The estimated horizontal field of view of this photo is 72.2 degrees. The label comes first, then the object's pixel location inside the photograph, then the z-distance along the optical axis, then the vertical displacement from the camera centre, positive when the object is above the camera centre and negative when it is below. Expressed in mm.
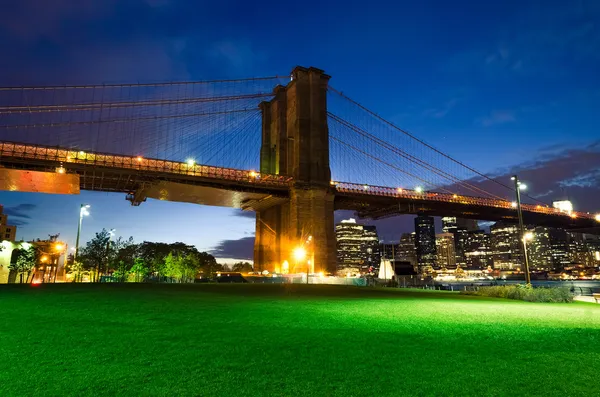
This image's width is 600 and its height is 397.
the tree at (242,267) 125125 +3182
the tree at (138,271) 56662 +964
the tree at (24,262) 42531 +1696
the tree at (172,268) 67750 +1571
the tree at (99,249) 48031 +3466
